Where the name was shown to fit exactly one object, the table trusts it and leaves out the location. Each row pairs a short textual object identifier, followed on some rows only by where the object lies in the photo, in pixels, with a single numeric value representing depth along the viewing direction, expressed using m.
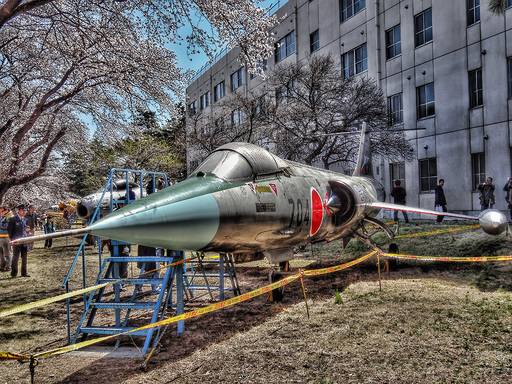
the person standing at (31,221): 15.14
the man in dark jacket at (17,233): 11.34
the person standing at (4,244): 12.40
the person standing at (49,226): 20.09
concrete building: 16.91
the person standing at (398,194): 17.59
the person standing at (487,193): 15.30
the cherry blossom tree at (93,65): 9.24
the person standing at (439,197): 16.67
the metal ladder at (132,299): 5.19
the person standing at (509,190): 14.37
